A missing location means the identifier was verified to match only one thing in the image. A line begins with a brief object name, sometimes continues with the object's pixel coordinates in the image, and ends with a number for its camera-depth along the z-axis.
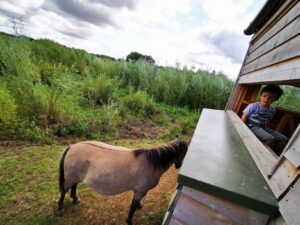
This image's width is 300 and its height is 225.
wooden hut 1.16
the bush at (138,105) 7.63
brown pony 2.50
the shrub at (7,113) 4.37
